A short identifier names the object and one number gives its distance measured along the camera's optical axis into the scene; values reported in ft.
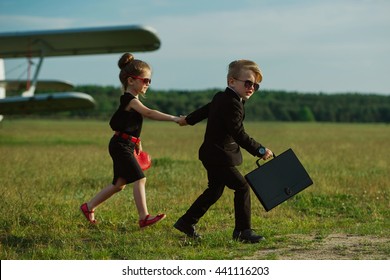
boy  36.17
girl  38.86
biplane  124.57
